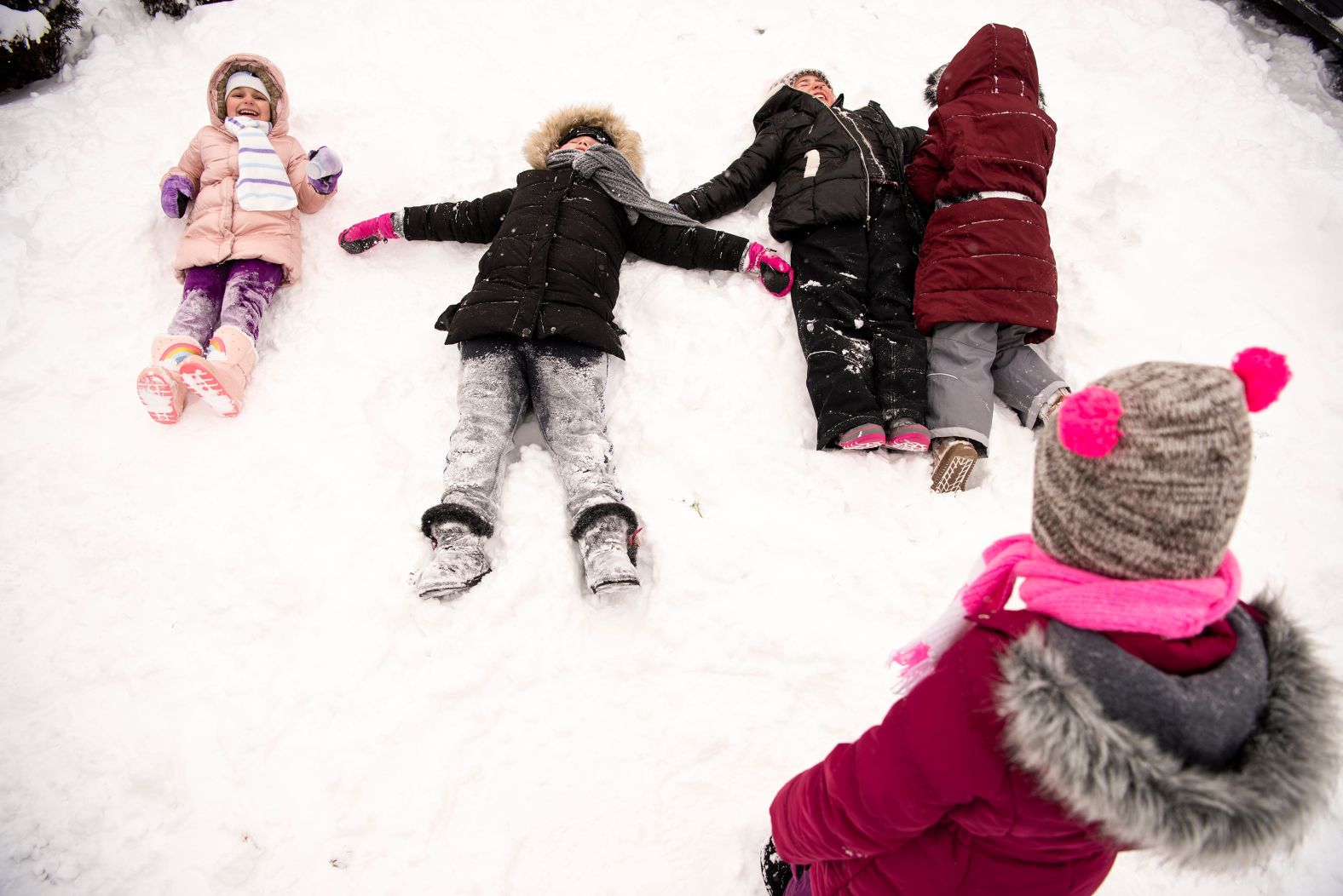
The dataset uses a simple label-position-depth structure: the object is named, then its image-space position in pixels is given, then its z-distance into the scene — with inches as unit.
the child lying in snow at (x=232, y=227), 107.8
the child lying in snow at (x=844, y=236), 110.8
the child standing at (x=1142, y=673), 37.1
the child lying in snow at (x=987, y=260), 110.1
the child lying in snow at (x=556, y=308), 94.8
